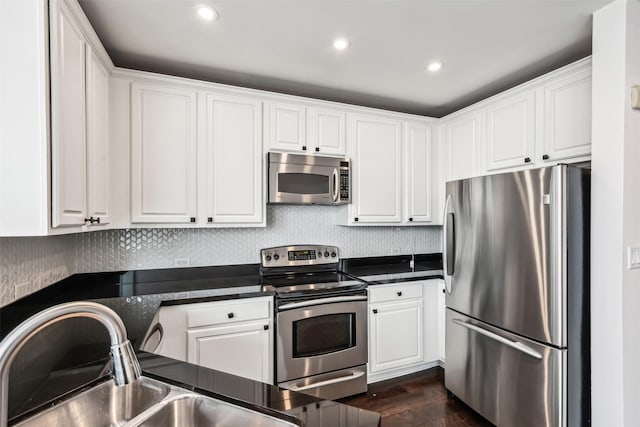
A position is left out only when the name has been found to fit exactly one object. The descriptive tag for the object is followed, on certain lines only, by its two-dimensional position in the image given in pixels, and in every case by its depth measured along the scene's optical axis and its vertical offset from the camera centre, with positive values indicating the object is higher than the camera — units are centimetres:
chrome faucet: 53 -23
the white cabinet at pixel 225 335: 197 -81
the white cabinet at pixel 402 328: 255 -98
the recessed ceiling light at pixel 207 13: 167 +108
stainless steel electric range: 221 -90
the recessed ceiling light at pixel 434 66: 227 +107
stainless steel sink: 80 -53
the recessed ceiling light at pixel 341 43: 197 +107
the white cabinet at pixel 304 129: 252 +69
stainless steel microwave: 249 +27
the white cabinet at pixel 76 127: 127 +41
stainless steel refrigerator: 166 -50
